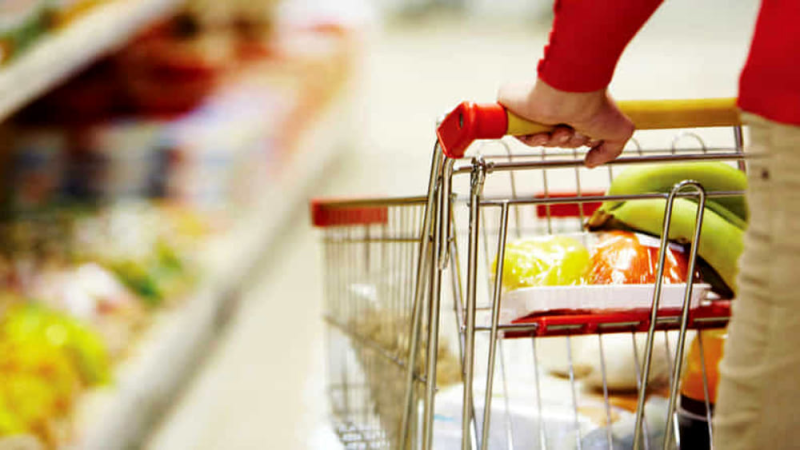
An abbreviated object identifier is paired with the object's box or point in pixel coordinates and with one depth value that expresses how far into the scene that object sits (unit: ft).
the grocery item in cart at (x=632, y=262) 6.70
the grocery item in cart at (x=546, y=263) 6.69
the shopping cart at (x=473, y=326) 6.27
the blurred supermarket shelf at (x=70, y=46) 9.30
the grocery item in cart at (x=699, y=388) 7.07
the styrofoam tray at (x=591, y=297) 6.58
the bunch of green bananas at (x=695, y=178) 6.84
